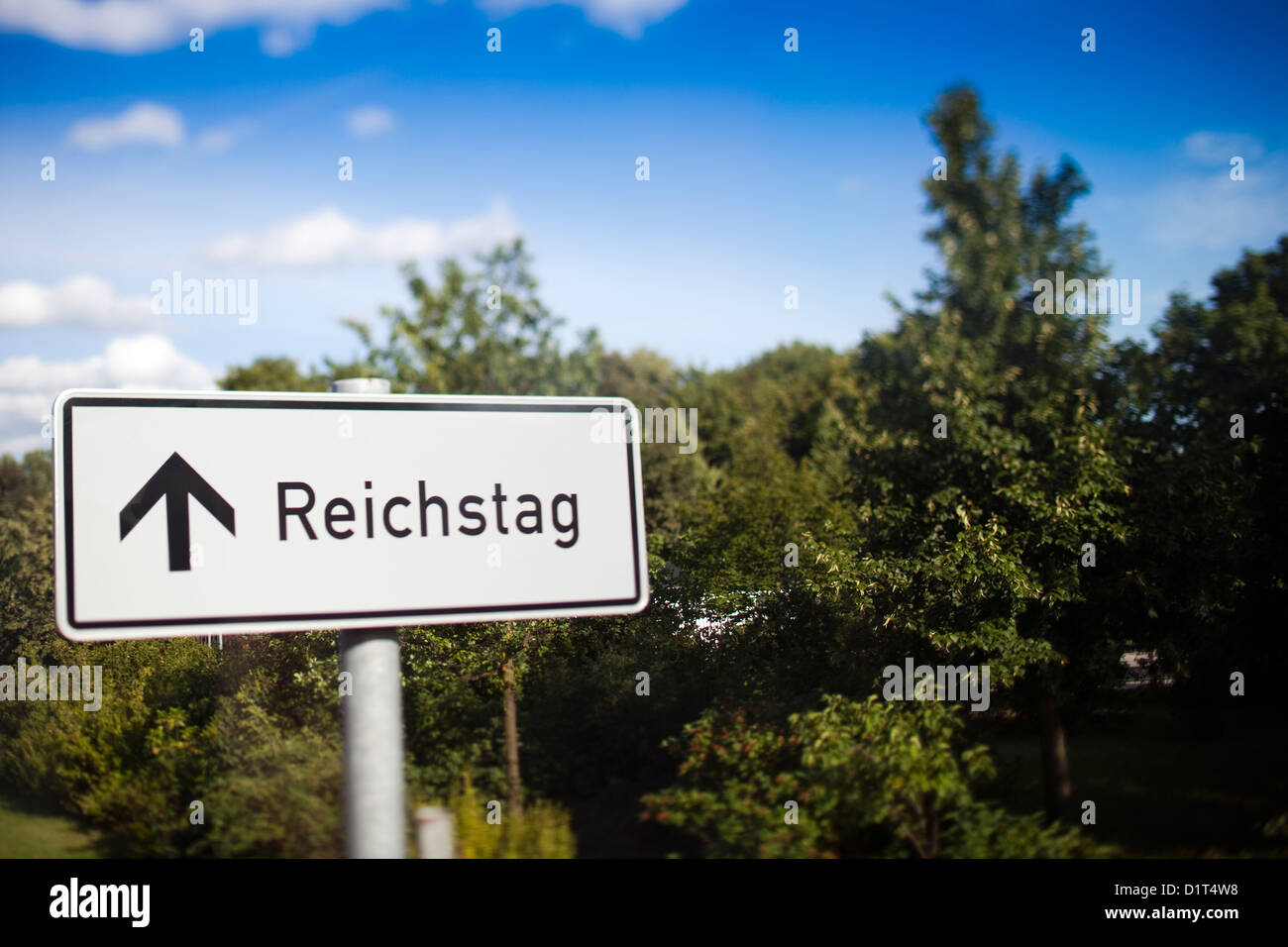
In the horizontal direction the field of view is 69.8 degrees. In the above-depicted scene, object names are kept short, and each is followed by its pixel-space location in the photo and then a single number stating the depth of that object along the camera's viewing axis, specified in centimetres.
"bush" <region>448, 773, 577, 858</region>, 342
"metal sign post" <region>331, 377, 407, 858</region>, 218
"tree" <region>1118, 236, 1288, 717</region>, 744
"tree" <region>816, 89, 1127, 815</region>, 700
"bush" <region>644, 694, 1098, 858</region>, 367
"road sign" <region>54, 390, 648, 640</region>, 221
